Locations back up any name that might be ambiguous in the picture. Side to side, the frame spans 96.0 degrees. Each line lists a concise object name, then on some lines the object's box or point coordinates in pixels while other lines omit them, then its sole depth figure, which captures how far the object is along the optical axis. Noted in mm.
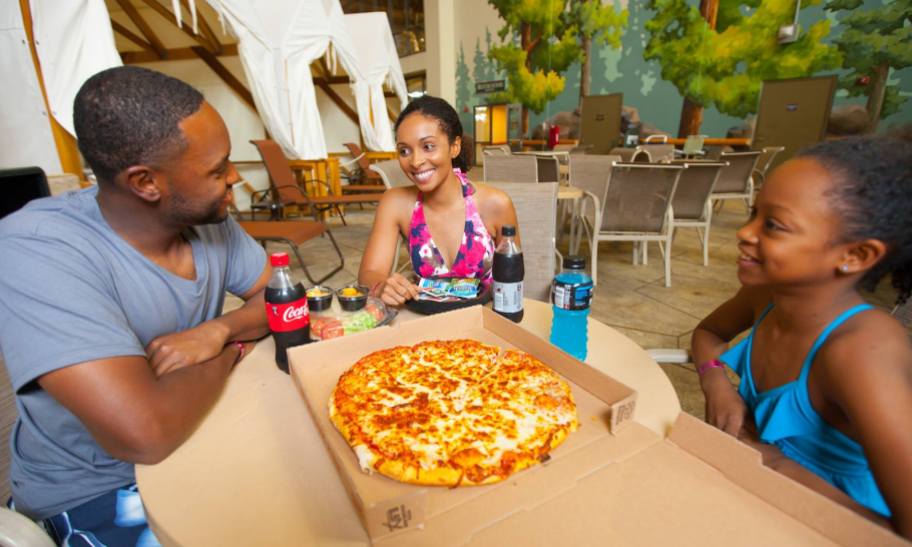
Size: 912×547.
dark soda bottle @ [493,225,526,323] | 1113
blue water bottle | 977
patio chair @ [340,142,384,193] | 9031
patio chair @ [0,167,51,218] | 1368
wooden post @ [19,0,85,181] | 2734
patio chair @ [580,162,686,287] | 3385
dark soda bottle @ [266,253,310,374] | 959
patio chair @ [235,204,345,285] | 3547
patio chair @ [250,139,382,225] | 5379
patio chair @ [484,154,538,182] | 4090
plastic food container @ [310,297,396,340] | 1095
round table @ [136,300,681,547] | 581
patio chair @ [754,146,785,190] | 6287
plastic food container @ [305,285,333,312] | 1197
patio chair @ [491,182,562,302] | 1990
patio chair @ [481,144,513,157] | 6289
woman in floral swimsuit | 1766
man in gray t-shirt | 711
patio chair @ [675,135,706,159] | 7362
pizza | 671
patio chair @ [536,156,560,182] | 4391
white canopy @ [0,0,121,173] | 2662
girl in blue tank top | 698
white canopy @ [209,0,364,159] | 5117
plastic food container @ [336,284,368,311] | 1207
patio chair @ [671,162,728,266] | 3777
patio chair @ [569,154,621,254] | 4078
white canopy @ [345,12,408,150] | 8477
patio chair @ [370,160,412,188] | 3051
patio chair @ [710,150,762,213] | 4730
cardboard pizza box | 544
